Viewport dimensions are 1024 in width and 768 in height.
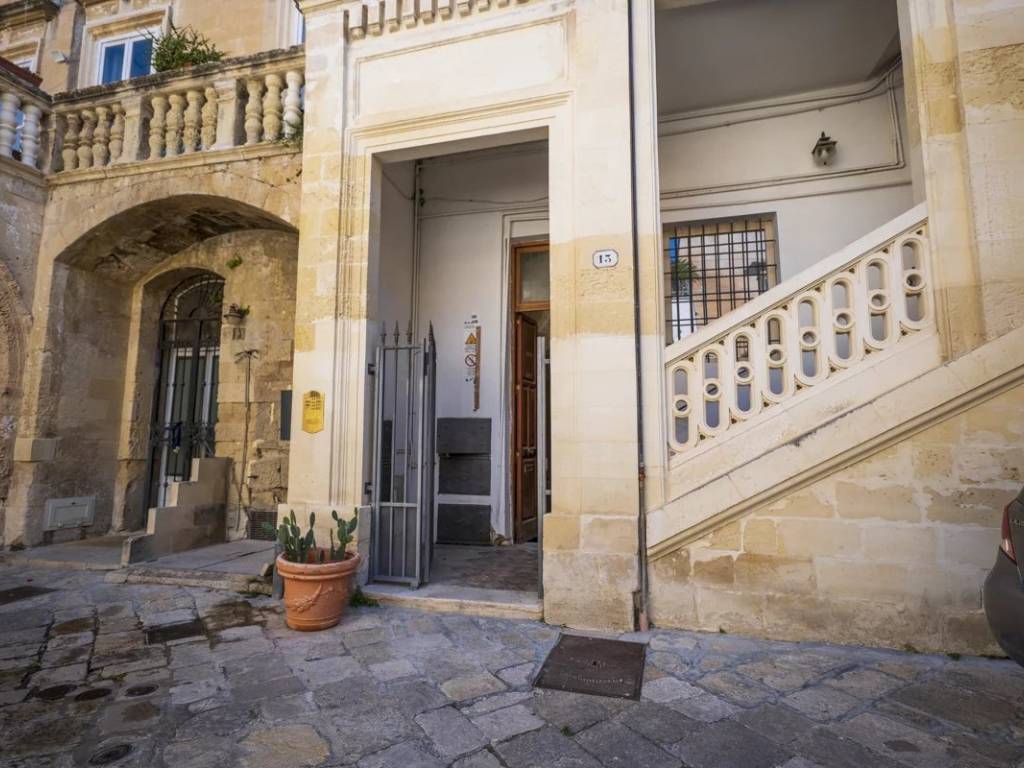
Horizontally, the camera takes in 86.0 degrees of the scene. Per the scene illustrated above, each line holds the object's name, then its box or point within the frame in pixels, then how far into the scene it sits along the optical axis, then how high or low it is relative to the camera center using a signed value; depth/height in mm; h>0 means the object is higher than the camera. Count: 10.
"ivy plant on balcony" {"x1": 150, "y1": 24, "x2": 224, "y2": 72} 6707 +4722
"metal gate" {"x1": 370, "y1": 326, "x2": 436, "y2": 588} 4605 -398
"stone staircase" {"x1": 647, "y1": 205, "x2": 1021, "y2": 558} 3436 +353
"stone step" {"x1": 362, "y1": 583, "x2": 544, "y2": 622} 4008 -1204
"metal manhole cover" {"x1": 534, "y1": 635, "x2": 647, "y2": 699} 2895 -1289
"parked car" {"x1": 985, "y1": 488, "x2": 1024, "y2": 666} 2102 -594
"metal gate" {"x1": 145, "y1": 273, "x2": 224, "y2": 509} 7156 +757
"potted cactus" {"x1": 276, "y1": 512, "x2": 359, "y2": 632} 3746 -964
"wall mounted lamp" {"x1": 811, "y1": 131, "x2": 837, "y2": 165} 5566 +2964
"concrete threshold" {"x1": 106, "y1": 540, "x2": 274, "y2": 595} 4703 -1183
